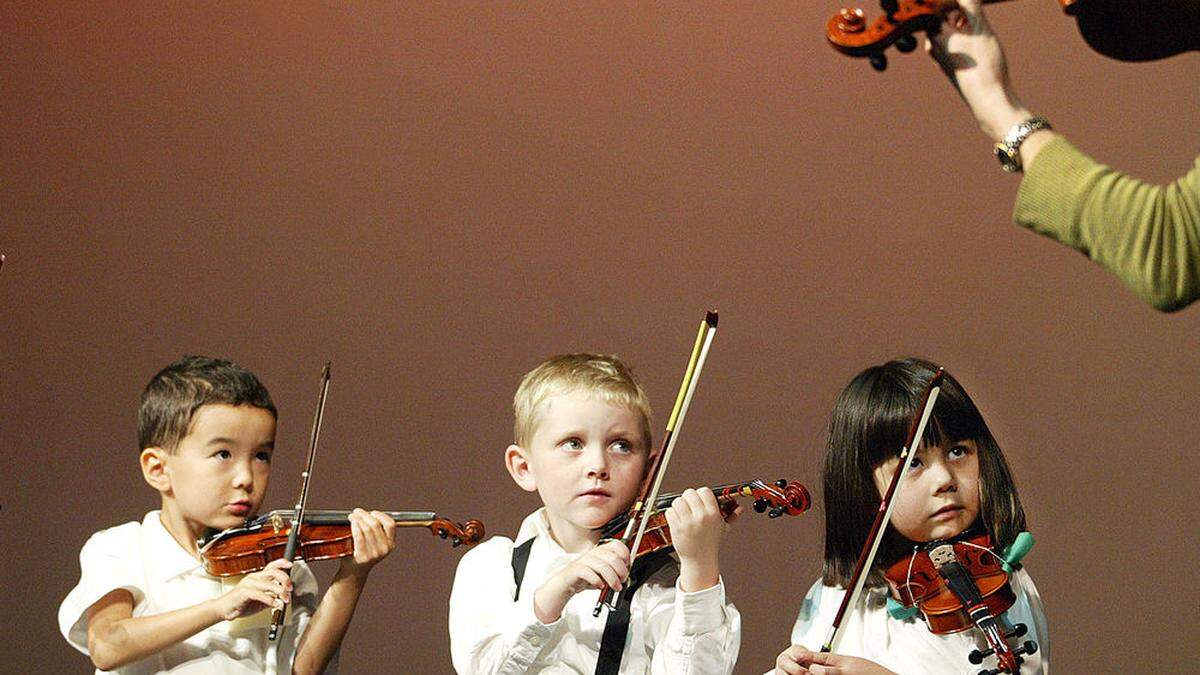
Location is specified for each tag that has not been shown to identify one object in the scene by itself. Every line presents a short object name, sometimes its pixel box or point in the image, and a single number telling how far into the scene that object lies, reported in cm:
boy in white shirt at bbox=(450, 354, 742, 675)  742
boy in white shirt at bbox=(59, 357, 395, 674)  758
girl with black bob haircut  739
